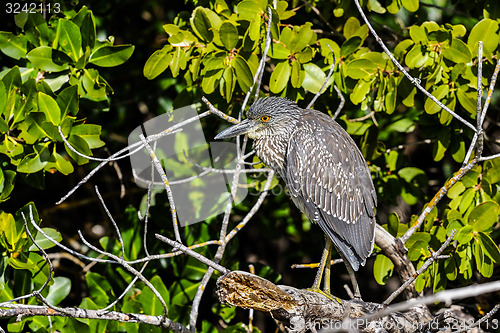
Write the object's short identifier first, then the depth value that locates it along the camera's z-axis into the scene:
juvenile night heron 6.26
